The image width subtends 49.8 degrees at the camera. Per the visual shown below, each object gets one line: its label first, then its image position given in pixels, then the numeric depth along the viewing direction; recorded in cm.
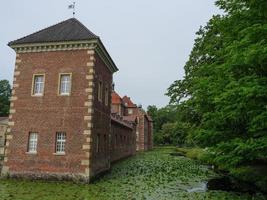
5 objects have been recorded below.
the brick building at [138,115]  6602
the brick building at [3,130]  5390
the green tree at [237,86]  1134
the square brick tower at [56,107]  1891
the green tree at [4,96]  7419
